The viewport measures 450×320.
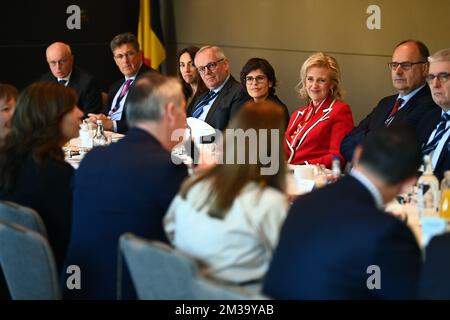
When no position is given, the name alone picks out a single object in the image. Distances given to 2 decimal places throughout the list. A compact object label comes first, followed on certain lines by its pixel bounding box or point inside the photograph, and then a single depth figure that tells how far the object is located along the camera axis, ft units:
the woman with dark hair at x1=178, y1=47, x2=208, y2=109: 21.29
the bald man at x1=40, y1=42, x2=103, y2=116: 22.22
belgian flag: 28.32
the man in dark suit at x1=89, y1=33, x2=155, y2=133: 21.79
